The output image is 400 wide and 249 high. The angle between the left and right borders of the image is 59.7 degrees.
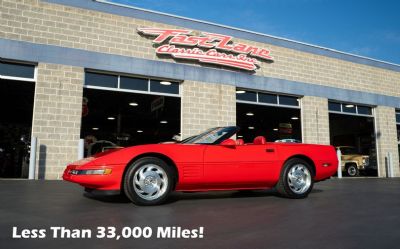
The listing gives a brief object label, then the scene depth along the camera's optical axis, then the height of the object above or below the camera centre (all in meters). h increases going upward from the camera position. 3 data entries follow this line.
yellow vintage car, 19.44 +0.10
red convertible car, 4.62 -0.10
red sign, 12.52 +4.33
